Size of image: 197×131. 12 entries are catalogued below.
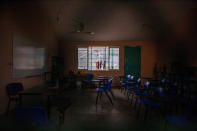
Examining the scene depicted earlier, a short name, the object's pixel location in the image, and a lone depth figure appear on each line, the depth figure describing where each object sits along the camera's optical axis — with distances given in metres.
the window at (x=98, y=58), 6.94
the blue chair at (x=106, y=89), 3.92
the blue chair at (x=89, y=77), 6.38
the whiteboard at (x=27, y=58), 3.52
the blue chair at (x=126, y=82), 5.43
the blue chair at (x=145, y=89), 3.23
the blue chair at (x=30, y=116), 1.44
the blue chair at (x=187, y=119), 1.74
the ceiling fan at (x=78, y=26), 4.89
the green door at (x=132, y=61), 6.82
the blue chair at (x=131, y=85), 4.46
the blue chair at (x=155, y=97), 2.43
